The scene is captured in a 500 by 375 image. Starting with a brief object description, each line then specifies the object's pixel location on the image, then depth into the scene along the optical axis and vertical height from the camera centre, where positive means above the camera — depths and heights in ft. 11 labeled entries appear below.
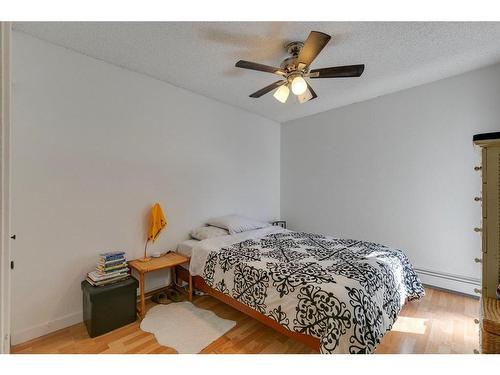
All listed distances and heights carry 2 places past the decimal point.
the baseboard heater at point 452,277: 8.33 -3.44
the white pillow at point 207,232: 9.35 -1.90
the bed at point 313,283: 4.83 -2.52
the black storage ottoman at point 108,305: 6.27 -3.41
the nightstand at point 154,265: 7.25 -2.61
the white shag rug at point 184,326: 5.99 -4.11
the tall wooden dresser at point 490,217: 4.33 -0.57
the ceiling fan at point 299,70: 5.80 +3.28
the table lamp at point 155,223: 8.28 -1.31
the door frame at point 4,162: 2.52 +0.28
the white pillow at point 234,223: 9.90 -1.61
